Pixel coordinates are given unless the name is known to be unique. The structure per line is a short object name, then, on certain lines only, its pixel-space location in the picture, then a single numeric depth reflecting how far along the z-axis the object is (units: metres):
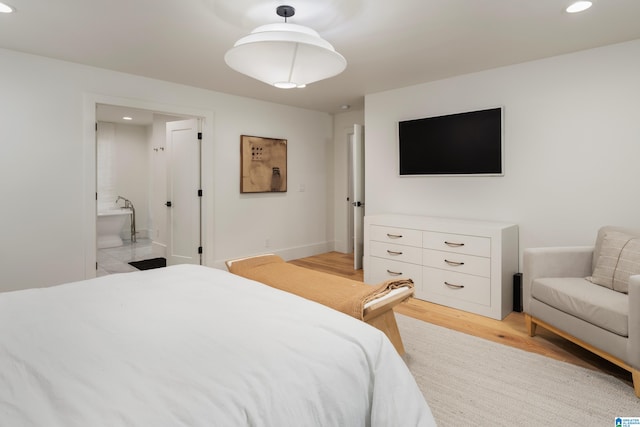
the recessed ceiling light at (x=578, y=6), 2.26
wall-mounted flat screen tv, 3.60
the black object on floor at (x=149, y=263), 5.03
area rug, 1.79
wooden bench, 2.11
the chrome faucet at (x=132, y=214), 7.16
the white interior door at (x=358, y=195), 4.77
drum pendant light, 1.89
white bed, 0.86
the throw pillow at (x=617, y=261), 2.30
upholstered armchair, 1.99
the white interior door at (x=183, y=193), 4.48
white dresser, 3.16
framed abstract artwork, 4.80
